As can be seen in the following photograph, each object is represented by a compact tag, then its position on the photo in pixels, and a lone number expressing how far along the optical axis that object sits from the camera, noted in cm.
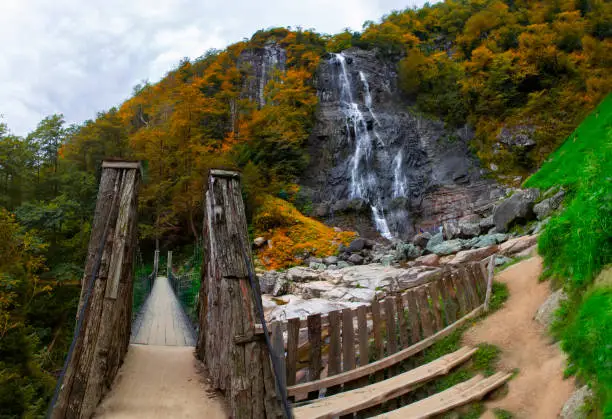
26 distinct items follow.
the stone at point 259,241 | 1498
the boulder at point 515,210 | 1084
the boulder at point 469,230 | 1205
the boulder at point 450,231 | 1233
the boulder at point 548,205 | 1000
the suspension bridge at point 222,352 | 226
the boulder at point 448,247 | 1084
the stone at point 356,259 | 1298
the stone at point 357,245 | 1395
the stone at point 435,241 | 1202
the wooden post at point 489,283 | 598
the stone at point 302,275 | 1096
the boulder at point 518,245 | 868
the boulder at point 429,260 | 1039
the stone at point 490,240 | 1045
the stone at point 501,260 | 824
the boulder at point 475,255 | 924
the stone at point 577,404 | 312
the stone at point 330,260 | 1324
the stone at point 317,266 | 1259
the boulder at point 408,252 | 1189
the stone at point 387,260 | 1186
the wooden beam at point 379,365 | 404
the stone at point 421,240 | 1285
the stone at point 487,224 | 1196
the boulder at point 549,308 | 495
